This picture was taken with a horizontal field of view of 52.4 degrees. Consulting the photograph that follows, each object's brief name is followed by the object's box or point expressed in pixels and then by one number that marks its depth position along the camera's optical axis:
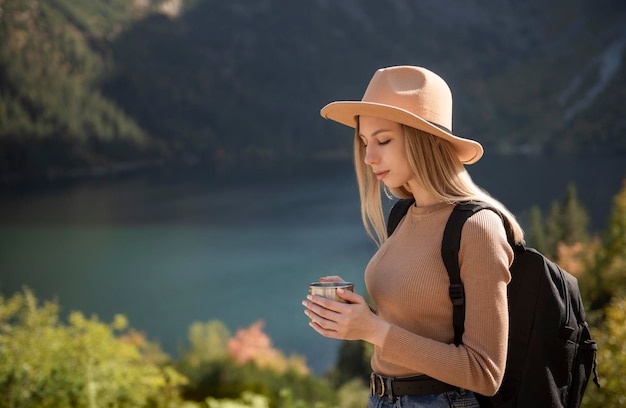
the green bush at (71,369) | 6.32
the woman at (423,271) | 1.47
